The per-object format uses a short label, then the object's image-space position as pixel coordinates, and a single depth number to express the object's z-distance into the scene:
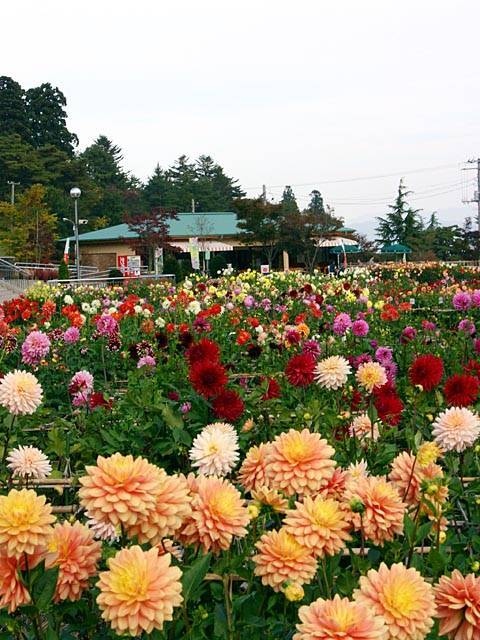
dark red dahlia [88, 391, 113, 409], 2.93
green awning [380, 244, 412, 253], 44.38
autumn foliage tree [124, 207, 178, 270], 33.56
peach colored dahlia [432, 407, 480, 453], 1.53
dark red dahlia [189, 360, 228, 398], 2.15
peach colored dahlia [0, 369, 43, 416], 1.87
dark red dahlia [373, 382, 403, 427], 2.12
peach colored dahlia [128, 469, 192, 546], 1.06
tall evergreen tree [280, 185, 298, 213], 35.25
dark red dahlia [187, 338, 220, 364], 2.39
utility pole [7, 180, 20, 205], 41.39
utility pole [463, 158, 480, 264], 45.66
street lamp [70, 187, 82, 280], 22.78
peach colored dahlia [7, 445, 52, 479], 1.79
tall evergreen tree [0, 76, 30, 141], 55.41
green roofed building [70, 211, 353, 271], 37.56
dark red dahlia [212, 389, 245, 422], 2.18
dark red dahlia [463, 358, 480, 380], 2.75
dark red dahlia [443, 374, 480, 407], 1.92
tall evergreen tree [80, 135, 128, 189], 60.33
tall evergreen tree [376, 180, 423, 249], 52.69
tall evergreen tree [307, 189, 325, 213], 38.31
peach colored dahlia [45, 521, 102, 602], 1.12
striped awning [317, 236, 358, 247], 36.47
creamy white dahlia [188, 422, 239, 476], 1.37
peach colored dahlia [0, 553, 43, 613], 1.06
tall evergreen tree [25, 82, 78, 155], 59.66
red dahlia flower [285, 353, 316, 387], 2.37
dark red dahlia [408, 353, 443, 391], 2.10
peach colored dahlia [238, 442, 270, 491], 1.30
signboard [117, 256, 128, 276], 23.48
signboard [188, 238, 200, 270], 19.05
